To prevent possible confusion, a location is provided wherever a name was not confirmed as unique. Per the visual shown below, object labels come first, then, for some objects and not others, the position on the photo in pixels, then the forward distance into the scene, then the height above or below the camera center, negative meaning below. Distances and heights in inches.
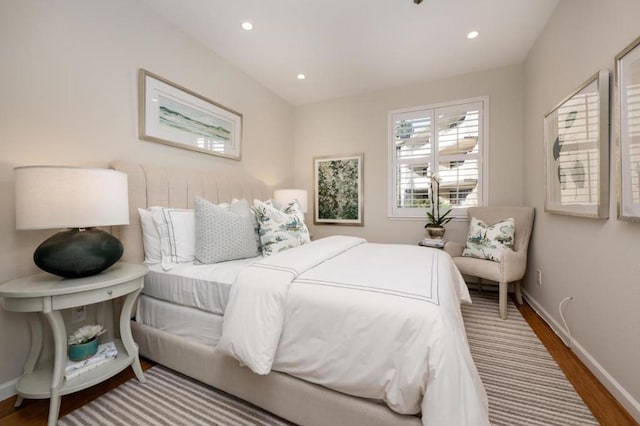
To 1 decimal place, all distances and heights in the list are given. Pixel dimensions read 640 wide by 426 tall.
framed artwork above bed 83.9 +33.6
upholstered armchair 95.7 -19.1
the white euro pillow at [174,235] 73.2 -7.3
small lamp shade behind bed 136.1 +7.6
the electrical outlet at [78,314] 66.3 -26.6
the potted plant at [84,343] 57.5 -29.7
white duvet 35.8 -20.2
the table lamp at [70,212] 50.6 -0.3
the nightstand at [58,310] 48.7 -20.4
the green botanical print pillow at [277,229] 81.7 -6.4
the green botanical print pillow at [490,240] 106.3 -13.0
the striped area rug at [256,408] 51.6 -41.4
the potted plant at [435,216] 123.0 -3.6
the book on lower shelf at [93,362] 54.4 -33.2
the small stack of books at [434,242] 117.3 -15.0
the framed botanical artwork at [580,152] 59.7 +15.1
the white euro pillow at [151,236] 74.5 -7.4
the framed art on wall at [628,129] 49.4 +15.7
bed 36.8 -24.2
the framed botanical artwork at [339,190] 150.2 +11.5
